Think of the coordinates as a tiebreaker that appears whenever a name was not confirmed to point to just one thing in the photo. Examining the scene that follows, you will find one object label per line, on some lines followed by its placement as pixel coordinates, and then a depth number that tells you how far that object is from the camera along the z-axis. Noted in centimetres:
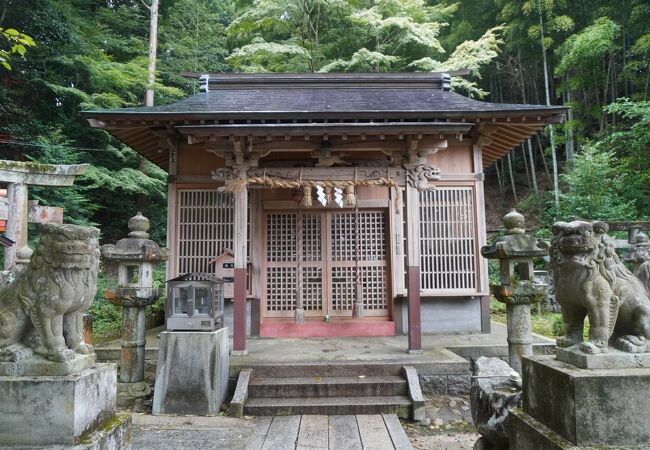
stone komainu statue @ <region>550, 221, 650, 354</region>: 234
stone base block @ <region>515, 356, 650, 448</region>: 208
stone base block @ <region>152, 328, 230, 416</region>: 479
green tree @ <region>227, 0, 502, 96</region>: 1467
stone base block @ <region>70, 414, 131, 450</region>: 234
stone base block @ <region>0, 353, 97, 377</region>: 236
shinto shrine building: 636
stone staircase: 478
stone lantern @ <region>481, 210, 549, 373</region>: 488
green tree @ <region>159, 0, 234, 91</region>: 1577
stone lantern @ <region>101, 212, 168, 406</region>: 520
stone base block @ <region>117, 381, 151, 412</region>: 505
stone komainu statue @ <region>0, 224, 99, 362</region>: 243
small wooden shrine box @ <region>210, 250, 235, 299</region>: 701
